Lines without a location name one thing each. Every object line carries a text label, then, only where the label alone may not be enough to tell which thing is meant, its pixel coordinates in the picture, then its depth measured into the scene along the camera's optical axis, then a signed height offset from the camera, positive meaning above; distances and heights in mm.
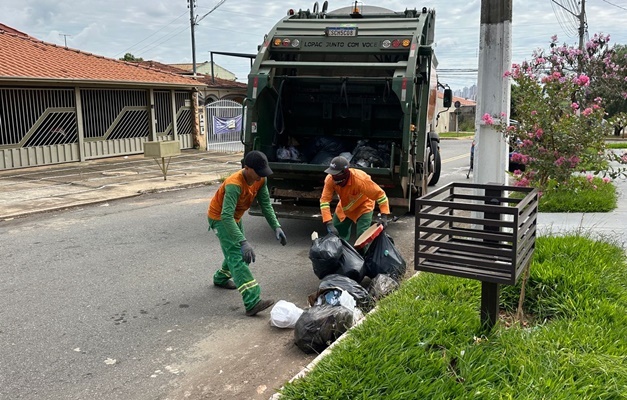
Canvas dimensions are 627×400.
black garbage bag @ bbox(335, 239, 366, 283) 5066 -1253
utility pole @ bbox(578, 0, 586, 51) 27203 +4567
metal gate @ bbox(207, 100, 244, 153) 21109 -123
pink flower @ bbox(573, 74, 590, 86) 4203 +277
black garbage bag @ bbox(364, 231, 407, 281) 5133 -1236
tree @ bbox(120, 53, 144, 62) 45425 +5435
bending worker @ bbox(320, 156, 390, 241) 5609 -727
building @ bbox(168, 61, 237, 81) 46125 +5028
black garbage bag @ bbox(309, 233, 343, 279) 5016 -1149
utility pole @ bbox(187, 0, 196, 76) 28231 +5257
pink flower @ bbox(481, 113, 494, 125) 4511 +8
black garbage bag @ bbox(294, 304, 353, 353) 4016 -1433
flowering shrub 4125 -67
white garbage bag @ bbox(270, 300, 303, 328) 4441 -1477
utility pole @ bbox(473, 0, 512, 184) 4664 +257
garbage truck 7195 +287
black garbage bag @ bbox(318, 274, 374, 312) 4605 -1339
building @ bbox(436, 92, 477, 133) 50531 +1
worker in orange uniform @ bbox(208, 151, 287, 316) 4691 -836
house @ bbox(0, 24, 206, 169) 14797 +572
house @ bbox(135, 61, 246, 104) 24164 +1366
